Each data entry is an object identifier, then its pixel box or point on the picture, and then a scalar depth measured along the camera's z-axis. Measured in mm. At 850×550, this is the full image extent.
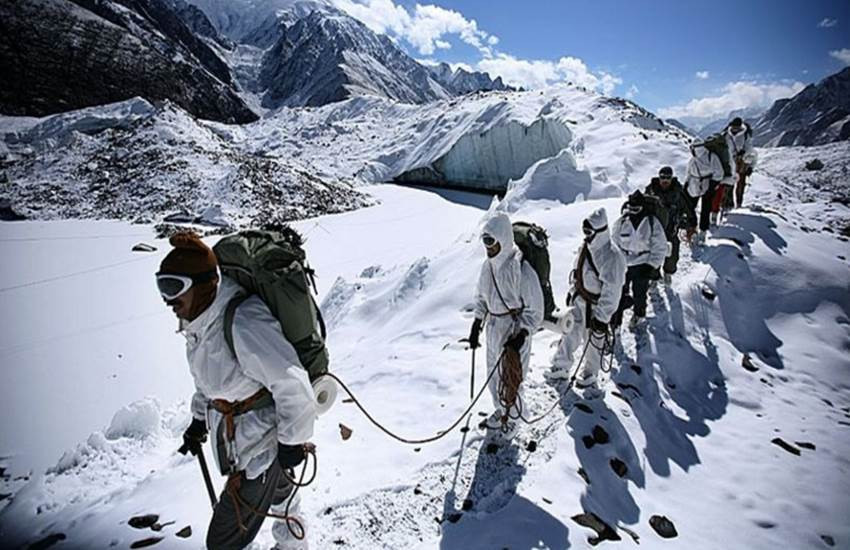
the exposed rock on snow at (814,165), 22500
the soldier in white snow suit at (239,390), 2012
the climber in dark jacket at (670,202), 6582
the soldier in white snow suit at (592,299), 4531
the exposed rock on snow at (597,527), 3056
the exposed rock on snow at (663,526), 3242
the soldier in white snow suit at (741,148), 8578
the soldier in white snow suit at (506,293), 3584
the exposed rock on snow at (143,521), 3199
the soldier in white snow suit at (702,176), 7883
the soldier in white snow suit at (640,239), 5637
